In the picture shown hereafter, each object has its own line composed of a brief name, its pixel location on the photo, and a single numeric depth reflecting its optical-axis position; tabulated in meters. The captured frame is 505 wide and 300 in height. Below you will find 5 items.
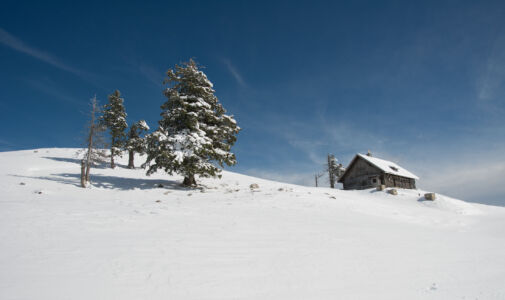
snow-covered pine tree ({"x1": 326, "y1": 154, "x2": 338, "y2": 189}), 50.38
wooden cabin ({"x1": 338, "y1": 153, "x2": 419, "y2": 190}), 33.09
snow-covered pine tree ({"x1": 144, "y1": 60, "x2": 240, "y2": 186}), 19.03
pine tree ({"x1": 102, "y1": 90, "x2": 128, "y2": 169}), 35.75
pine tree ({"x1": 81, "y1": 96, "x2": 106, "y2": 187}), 22.50
